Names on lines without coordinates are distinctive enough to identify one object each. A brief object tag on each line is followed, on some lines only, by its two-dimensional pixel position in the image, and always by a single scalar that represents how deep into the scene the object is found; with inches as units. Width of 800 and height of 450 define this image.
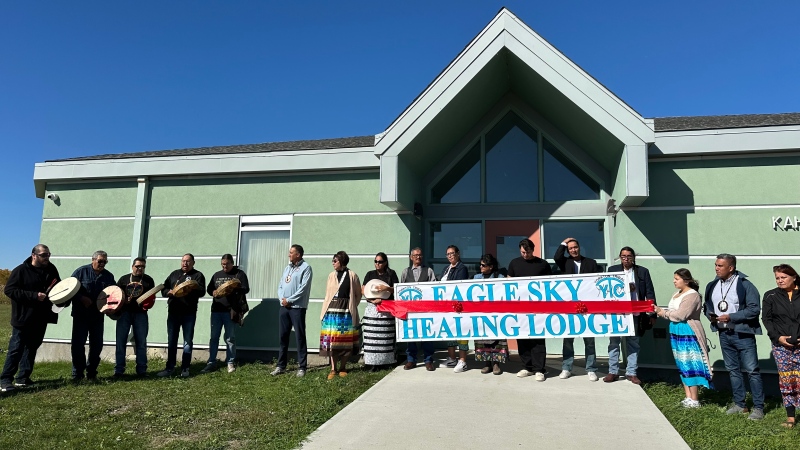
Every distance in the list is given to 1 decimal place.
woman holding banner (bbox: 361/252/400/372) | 277.0
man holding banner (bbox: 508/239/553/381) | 260.2
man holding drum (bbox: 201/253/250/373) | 305.1
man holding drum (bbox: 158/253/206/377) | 296.8
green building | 292.4
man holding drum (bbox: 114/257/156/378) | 291.9
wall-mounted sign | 288.4
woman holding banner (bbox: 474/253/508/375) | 264.8
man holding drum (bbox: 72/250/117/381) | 280.2
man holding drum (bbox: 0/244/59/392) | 256.8
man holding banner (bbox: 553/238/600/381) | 261.4
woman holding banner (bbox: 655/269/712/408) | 228.4
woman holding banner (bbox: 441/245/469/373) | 274.5
